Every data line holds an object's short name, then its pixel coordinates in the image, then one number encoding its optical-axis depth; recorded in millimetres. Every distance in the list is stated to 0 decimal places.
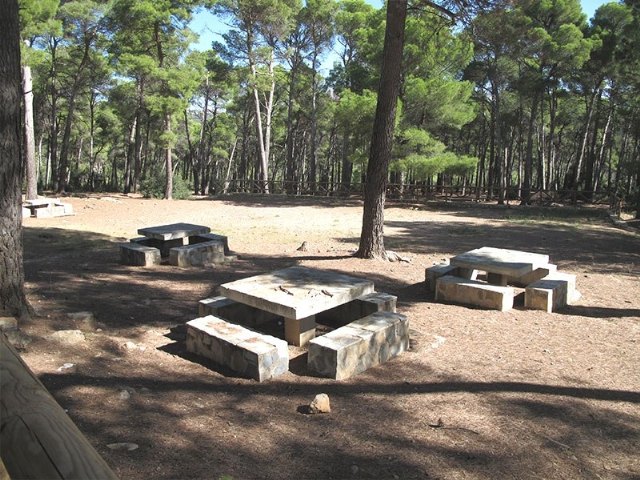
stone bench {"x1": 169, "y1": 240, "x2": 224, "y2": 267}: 7660
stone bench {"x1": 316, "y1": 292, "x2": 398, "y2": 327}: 4988
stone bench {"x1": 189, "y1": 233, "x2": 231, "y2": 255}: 8641
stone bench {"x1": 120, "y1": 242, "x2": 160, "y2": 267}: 7582
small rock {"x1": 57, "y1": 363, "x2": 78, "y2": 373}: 3607
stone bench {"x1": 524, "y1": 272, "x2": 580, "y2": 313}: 5934
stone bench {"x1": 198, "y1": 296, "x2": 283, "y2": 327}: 4836
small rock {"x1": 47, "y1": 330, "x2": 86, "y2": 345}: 4148
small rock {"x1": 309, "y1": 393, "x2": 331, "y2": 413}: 3326
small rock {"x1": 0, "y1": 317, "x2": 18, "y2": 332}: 3841
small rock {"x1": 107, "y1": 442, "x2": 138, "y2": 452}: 2676
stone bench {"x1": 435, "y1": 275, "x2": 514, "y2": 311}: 5930
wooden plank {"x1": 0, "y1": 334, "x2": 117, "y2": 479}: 855
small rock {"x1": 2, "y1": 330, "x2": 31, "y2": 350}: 3852
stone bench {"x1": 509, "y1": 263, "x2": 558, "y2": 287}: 6828
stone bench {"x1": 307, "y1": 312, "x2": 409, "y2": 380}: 3879
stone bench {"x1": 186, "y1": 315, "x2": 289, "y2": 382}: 3801
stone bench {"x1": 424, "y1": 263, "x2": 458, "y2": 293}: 6707
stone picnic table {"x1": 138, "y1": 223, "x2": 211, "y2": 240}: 8016
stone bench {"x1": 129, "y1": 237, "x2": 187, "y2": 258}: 8430
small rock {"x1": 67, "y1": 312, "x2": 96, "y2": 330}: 4660
